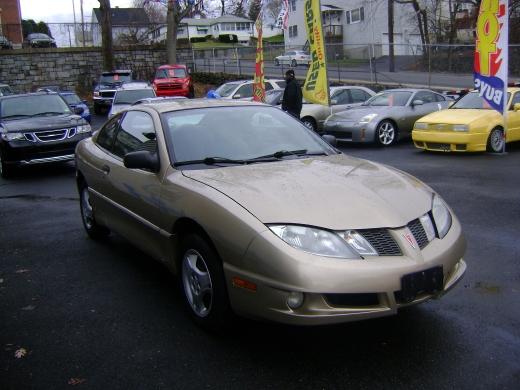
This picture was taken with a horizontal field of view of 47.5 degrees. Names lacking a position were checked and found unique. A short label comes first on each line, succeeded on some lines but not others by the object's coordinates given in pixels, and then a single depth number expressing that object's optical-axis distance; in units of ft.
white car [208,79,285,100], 66.54
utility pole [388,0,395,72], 93.87
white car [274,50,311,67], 113.39
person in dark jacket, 47.67
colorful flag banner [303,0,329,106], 49.24
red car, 96.07
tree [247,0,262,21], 260.01
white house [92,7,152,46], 153.09
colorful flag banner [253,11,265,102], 56.18
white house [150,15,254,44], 292.40
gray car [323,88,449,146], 44.73
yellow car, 38.32
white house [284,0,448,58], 168.04
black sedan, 36.17
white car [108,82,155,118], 65.72
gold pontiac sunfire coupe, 10.76
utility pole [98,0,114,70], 112.37
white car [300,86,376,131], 51.34
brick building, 189.67
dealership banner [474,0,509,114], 37.06
